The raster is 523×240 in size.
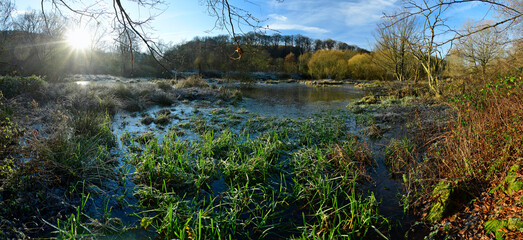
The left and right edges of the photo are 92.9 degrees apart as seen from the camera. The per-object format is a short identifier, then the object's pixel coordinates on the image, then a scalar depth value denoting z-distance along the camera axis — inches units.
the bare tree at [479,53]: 731.4
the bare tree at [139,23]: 121.3
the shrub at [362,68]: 1508.2
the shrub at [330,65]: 1724.9
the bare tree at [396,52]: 711.1
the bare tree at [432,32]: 151.9
